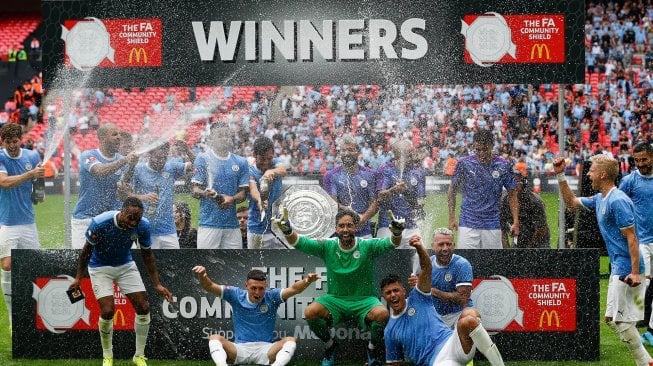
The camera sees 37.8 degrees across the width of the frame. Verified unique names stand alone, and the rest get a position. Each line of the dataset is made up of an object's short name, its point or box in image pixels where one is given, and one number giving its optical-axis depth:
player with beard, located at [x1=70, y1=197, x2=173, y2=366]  8.18
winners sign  9.03
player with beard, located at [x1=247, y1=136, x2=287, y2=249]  9.60
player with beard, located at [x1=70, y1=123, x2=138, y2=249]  9.34
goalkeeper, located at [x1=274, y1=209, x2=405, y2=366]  8.31
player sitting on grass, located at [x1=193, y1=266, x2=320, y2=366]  8.14
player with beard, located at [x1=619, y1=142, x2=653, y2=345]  9.08
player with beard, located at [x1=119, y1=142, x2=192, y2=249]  9.53
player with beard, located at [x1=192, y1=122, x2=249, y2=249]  9.59
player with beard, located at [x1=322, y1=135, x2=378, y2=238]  9.46
